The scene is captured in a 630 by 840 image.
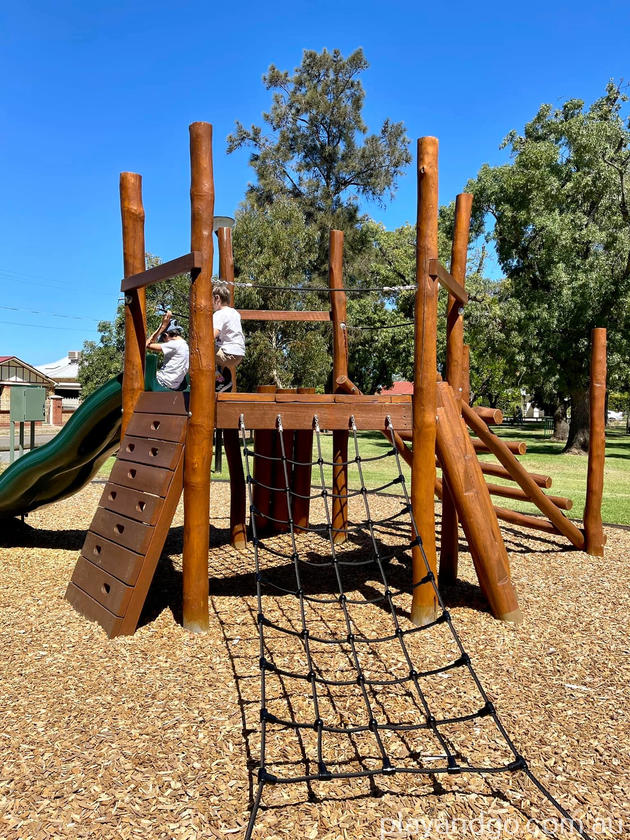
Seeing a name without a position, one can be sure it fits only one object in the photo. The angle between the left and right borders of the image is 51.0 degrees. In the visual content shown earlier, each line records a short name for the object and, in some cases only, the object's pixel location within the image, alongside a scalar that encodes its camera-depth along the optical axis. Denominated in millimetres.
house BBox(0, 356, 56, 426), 43969
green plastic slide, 5766
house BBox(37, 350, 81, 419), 58788
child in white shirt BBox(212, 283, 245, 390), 5367
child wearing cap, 5906
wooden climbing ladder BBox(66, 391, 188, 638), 4414
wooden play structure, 4406
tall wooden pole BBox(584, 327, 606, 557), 7086
